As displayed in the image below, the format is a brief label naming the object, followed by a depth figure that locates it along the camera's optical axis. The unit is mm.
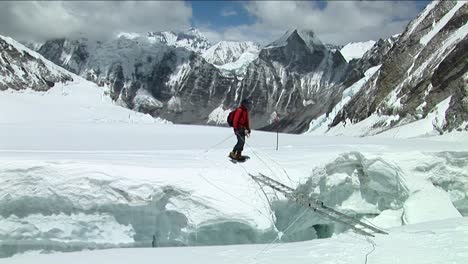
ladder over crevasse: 14430
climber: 17094
